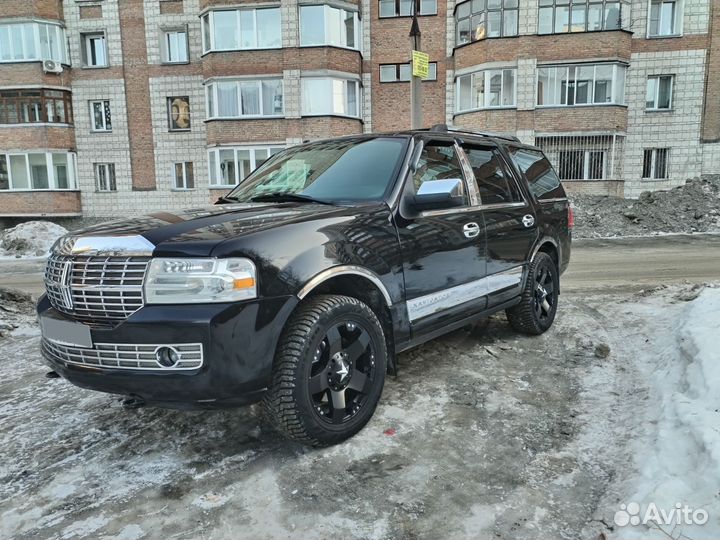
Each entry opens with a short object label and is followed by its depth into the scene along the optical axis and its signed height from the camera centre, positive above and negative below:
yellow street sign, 9.92 +2.08
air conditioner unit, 24.03 +5.15
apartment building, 22.38 +3.95
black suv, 2.56 -0.59
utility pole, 10.24 +1.62
